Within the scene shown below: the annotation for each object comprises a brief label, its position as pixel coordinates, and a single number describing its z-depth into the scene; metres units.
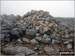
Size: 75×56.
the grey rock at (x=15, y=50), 1.90
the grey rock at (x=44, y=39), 2.34
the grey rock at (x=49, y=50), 2.02
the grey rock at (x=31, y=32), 2.50
